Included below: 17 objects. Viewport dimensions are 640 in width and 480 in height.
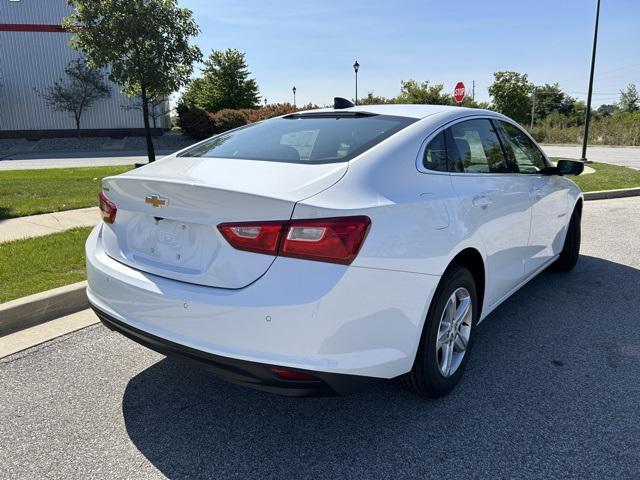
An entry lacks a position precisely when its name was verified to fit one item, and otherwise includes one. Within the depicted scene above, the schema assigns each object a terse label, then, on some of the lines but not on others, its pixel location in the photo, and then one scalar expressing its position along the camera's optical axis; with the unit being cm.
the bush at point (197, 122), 3362
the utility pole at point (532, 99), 5363
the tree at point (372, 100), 3334
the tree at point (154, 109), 3491
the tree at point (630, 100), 5969
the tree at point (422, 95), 3127
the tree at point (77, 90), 3375
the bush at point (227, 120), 3316
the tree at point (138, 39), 1288
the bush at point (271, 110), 3216
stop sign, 1515
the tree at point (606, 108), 6485
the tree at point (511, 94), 5175
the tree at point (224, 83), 3959
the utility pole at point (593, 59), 1833
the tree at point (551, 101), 7444
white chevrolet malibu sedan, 218
